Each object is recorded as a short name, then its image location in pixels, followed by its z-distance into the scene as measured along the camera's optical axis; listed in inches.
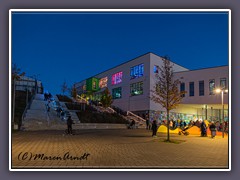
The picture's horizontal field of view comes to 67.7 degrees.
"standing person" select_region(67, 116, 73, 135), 555.6
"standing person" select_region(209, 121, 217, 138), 539.6
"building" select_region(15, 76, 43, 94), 1578.7
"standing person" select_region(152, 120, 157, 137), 533.1
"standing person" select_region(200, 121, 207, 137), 584.7
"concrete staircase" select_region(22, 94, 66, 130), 693.0
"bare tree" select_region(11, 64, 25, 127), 621.4
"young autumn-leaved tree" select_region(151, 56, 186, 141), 451.3
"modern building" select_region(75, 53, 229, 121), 1093.8
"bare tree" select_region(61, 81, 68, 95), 1823.1
